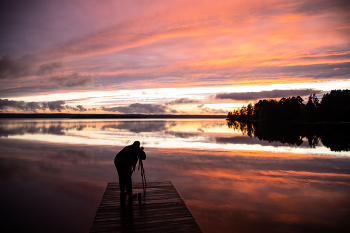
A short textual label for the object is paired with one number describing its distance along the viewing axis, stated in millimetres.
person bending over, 8762
